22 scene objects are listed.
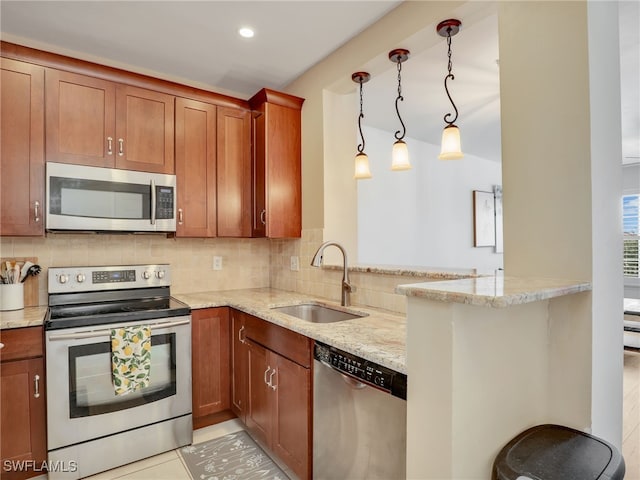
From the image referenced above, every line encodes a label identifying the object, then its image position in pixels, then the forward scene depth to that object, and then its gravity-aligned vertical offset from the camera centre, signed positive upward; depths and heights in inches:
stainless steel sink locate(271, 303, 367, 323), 90.1 -18.3
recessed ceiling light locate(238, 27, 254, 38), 86.0 +51.3
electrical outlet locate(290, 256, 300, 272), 114.8 -6.8
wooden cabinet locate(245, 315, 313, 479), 65.5 -31.3
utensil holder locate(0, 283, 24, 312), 80.8 -11.6
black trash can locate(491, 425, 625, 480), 38.1 -24.7
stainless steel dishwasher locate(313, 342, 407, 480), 50.3 -27.9
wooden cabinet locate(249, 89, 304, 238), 107.0 +23.8
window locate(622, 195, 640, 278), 232.2 +3.8
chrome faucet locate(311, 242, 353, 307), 88.7 -10.6
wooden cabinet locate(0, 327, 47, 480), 70.1 -31.0
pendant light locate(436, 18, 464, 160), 81.6 +22.3
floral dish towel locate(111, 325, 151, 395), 77.2 -24.7
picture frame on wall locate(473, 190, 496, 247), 197.4 +12.4
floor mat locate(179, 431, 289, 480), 76.1 -49.0
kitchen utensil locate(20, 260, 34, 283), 83.8 -6.0
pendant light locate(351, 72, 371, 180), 96.8 +21.2
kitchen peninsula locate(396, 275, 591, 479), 39.0 -15.6
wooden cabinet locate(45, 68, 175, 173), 85.5 +30.8
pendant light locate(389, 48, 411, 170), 92.8 +22.1
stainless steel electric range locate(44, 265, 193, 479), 73.0 -29.7
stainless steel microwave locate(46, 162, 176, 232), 84.2 +11.4
